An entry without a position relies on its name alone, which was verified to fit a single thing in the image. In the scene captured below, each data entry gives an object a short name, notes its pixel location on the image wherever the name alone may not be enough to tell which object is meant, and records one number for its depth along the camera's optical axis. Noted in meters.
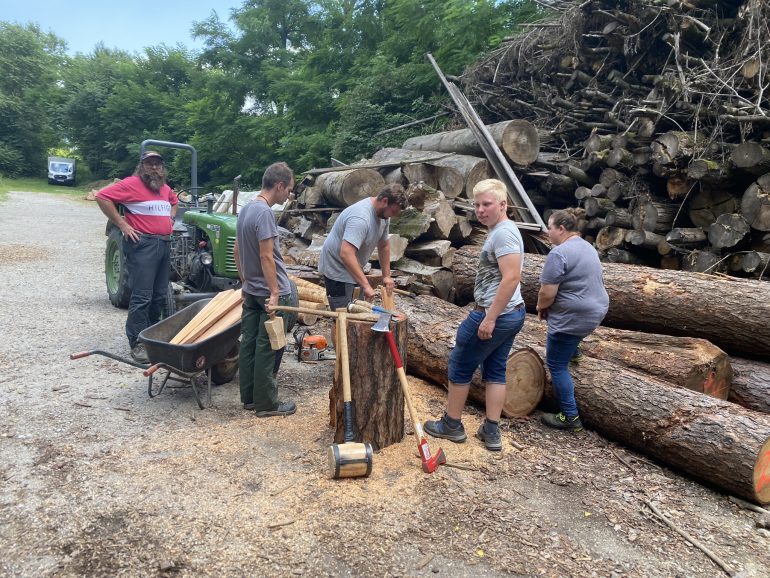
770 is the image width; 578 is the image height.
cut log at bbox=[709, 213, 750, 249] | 5.77
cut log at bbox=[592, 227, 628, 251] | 6.89
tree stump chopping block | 3.53
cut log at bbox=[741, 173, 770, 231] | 5.56
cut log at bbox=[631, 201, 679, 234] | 6.55
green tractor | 6.49
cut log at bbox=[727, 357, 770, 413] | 4.32
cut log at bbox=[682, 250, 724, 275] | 5.95
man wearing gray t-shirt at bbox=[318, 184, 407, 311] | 4.11
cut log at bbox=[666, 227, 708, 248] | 6.24
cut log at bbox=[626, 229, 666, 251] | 6.56
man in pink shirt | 5.11
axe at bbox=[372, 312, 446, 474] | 3.33
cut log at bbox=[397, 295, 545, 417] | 4.27
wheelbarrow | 3.96
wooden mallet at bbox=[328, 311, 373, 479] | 3.16
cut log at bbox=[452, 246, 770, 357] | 4.48
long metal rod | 7.67
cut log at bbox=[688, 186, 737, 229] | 6.14
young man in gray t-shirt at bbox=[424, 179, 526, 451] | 3.38
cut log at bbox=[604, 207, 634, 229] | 6.93
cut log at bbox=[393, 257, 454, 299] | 6.52
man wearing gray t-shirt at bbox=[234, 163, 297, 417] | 3.82
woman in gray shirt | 3.95
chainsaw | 5.39
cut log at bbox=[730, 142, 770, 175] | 5.55
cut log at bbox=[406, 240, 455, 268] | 6.69
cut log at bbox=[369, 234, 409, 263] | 6.58
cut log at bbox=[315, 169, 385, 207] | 8.11
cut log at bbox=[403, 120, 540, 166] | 8.10
